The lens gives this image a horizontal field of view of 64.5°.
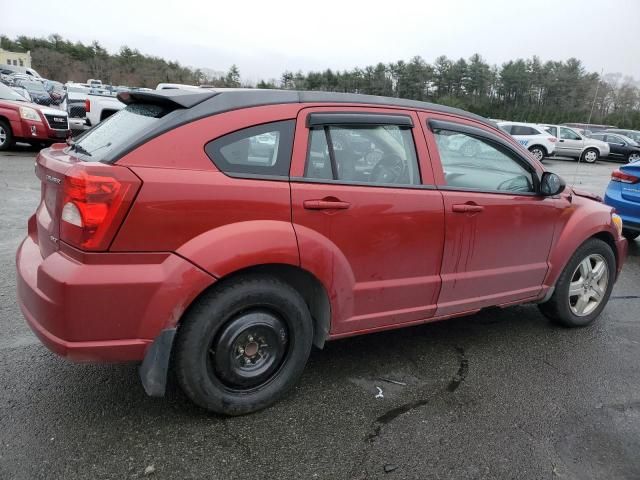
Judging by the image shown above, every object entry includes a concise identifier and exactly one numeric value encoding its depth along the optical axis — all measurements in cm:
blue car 675
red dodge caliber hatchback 229
